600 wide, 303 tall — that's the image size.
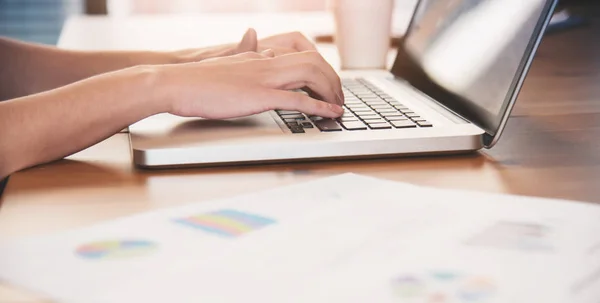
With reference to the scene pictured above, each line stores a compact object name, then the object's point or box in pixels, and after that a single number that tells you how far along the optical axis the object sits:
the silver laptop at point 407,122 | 0.79
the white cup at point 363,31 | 1.19
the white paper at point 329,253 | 0.59
